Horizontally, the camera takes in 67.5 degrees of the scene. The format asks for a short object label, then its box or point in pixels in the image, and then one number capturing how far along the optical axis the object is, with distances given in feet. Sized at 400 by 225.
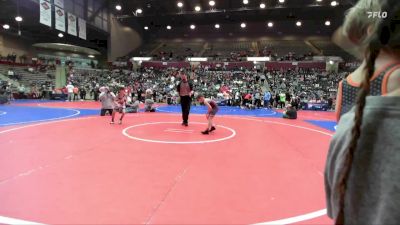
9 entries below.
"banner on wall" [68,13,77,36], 74.83
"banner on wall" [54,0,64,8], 70.22
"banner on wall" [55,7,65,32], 69.01
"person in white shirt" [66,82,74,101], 78.95
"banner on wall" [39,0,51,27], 62.39
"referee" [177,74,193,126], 31.60
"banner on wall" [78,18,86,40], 80.38
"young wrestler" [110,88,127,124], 33.84
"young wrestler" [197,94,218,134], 26.94
